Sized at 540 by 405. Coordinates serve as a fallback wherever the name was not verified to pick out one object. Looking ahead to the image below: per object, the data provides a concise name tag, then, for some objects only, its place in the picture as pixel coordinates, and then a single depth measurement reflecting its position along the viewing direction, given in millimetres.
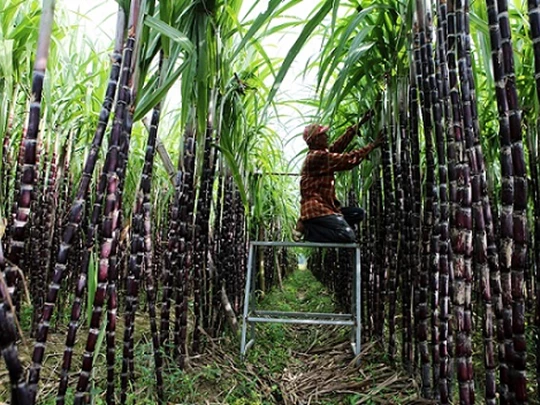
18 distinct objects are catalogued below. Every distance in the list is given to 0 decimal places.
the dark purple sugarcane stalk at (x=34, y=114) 797
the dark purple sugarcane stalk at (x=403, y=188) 1813
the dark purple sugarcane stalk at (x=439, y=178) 1169
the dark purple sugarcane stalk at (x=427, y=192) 1395
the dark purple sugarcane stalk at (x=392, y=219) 1993
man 2496
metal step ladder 2275
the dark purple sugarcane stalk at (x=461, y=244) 1001
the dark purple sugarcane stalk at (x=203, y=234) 2119
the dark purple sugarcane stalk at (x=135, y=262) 1396
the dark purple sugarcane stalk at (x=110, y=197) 986
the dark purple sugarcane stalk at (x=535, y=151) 744
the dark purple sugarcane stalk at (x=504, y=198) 822
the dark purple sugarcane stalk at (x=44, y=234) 2303
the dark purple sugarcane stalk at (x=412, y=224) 1645
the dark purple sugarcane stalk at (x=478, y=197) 966
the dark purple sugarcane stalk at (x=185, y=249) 1886
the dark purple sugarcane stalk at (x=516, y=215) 797
